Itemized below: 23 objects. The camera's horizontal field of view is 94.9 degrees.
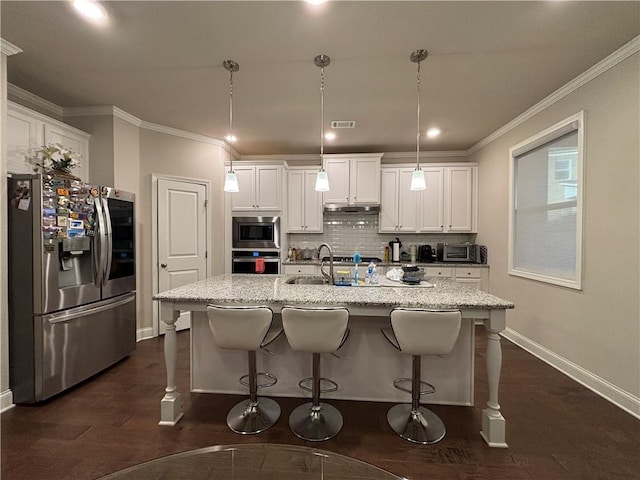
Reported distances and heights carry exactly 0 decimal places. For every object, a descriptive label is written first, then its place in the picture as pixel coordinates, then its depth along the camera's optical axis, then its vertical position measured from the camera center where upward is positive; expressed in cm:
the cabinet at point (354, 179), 458 +87
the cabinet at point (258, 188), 448 +70
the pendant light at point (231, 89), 246 +142
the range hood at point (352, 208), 466 +42
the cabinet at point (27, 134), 255 +94
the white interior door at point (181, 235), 386 -2
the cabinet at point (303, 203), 468 +49
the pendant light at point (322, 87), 239 +142
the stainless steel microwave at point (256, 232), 445 +3
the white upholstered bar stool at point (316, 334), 180 -62
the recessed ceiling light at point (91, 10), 184 +143
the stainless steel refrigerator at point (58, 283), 227 -42
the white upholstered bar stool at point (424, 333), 176 -60
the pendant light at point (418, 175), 233 +51
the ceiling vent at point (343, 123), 368 +142
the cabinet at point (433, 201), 458 +53
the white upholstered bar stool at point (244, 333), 187 -64
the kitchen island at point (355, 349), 192 -90
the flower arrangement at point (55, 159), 259 +66
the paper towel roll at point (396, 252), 469 -28
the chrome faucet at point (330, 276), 249 -38
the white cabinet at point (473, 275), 428 -58
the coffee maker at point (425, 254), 464 -30
